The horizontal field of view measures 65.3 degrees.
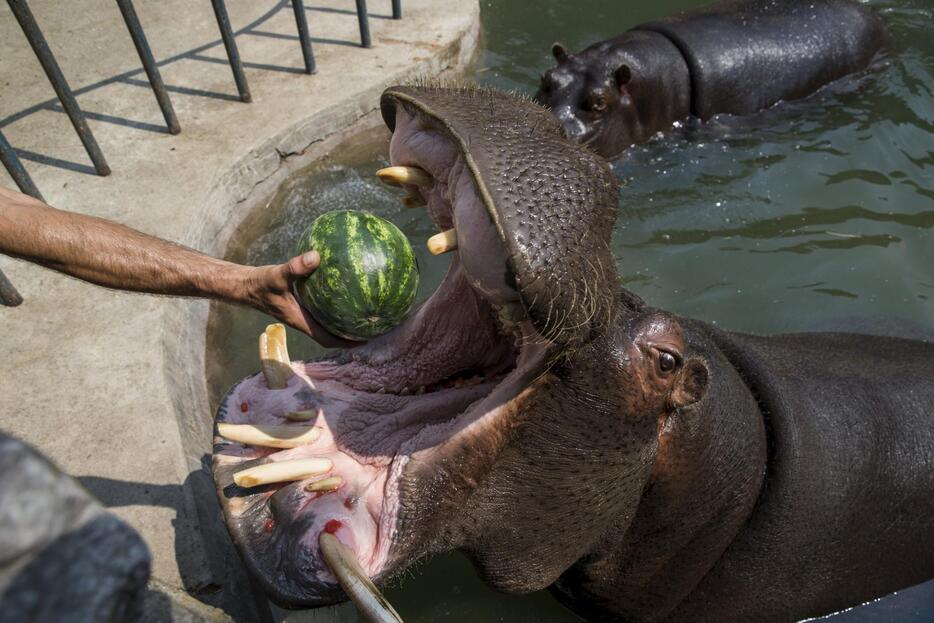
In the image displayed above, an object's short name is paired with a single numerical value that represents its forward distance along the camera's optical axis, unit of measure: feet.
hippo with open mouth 5.35
